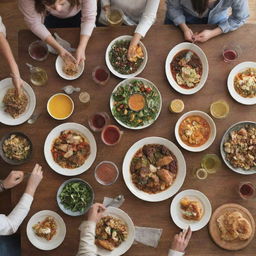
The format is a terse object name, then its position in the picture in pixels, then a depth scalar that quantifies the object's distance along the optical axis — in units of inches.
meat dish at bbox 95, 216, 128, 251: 91.2
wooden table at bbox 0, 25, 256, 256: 93.4
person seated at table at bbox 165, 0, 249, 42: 102.6
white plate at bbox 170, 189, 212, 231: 93.6
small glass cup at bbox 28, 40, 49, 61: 101.8
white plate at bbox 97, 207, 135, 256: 91.3
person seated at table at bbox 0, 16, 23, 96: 98.0
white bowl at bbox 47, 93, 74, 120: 98.6
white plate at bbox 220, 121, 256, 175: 96.7
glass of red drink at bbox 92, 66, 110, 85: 100.5
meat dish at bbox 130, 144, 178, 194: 95.9
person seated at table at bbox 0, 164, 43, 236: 88.3
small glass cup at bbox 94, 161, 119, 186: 95.4
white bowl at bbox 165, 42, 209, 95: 101.1
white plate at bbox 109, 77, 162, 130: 98.2
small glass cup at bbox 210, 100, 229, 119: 99.7
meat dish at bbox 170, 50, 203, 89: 102.1
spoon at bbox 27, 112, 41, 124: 98.9
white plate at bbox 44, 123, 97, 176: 96.0
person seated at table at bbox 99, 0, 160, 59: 101.3
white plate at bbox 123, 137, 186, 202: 95.1
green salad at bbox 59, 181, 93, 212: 93.7
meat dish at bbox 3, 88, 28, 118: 98.1
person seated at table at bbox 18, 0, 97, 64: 96.0
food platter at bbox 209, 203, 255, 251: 92.8
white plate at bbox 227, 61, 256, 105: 101.0
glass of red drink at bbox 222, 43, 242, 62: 102.4
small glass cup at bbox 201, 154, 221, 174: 97.0
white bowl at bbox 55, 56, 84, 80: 100.8
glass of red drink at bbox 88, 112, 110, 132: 98.0
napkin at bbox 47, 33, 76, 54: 101.7
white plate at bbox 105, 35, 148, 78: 101.5
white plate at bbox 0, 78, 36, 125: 98.2
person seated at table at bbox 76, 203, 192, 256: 86.5
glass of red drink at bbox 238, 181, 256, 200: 94.7
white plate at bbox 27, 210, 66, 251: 91.4
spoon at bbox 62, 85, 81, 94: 100.1
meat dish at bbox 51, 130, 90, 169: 96.7
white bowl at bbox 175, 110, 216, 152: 97.7
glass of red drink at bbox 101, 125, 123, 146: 97.0
